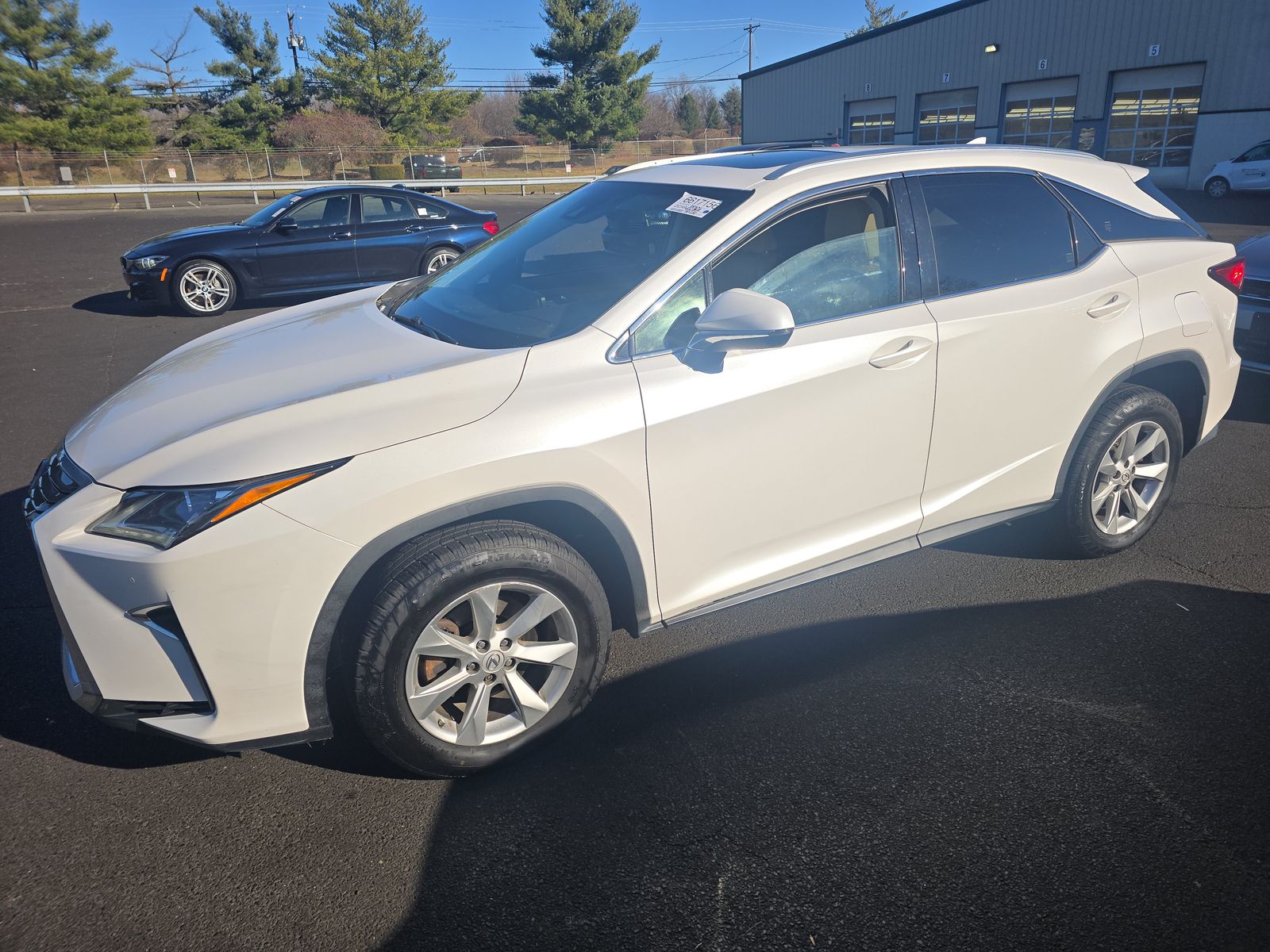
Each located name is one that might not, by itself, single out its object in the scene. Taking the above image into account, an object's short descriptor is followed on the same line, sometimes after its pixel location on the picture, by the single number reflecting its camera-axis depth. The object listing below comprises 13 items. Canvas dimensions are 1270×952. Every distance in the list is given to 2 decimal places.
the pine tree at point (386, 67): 51.50
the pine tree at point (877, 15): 80.81
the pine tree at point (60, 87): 41.38
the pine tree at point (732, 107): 86.44
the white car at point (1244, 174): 21.61
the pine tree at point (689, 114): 82.94
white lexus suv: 2.36
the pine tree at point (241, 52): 51.53
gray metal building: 25.30
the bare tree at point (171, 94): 52.78
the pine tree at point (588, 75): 52.38
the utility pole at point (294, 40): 54.91
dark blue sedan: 10.40
